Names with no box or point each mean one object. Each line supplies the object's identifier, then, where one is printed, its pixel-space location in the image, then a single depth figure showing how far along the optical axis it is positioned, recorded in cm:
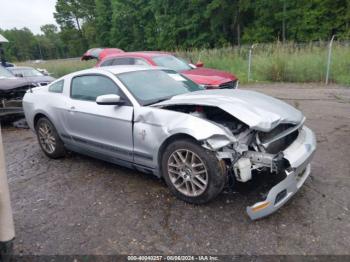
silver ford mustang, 306
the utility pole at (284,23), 3303
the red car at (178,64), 759
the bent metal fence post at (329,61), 1219
